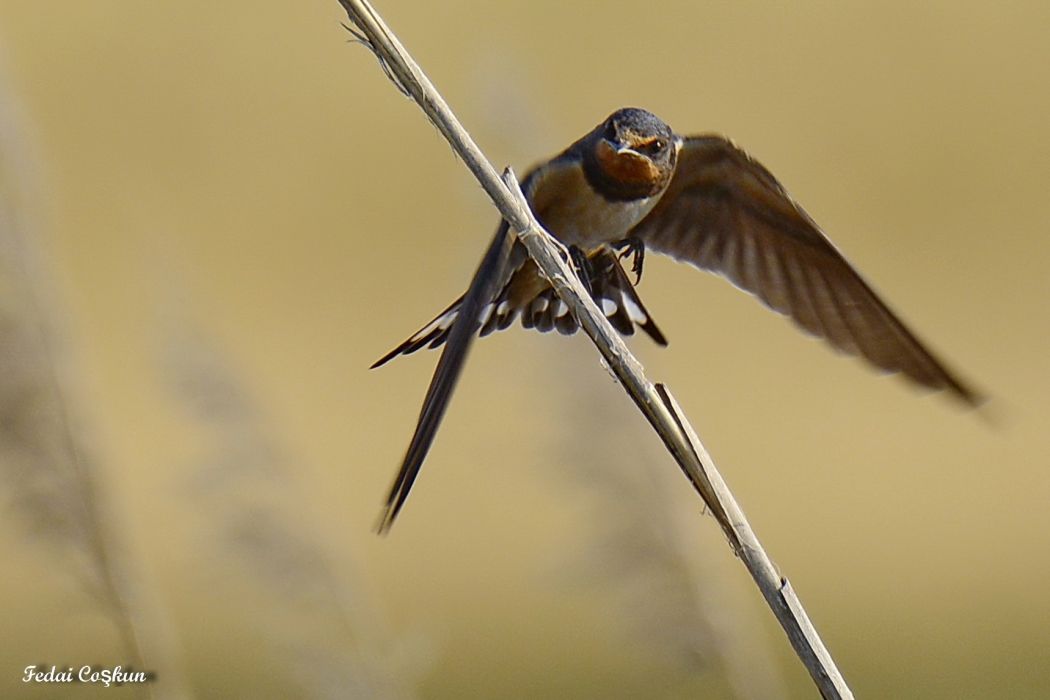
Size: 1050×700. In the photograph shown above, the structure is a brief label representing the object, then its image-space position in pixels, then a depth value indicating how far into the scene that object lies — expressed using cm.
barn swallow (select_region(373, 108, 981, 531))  524
